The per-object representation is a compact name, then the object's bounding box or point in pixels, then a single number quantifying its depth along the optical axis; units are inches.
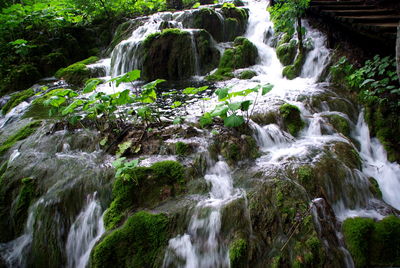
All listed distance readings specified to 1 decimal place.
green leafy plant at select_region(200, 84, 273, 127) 145.4
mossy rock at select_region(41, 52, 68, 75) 402.0
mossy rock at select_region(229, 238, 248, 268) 100.6
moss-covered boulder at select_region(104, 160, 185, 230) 123.6
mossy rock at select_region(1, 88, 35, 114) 286.8
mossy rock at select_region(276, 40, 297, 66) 307.9
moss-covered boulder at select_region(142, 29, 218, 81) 352.2
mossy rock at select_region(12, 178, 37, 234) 131.6
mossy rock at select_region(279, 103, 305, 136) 185.0
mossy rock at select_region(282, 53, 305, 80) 281.7
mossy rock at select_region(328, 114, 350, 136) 184.4
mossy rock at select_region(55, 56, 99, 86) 358.9
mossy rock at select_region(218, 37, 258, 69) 343.6
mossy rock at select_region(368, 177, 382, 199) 136.0
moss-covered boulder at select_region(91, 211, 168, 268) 108.0
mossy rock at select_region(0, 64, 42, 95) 351.3
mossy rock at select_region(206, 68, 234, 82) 319.6
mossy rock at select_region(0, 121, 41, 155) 186.1
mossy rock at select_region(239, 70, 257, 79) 309.4
